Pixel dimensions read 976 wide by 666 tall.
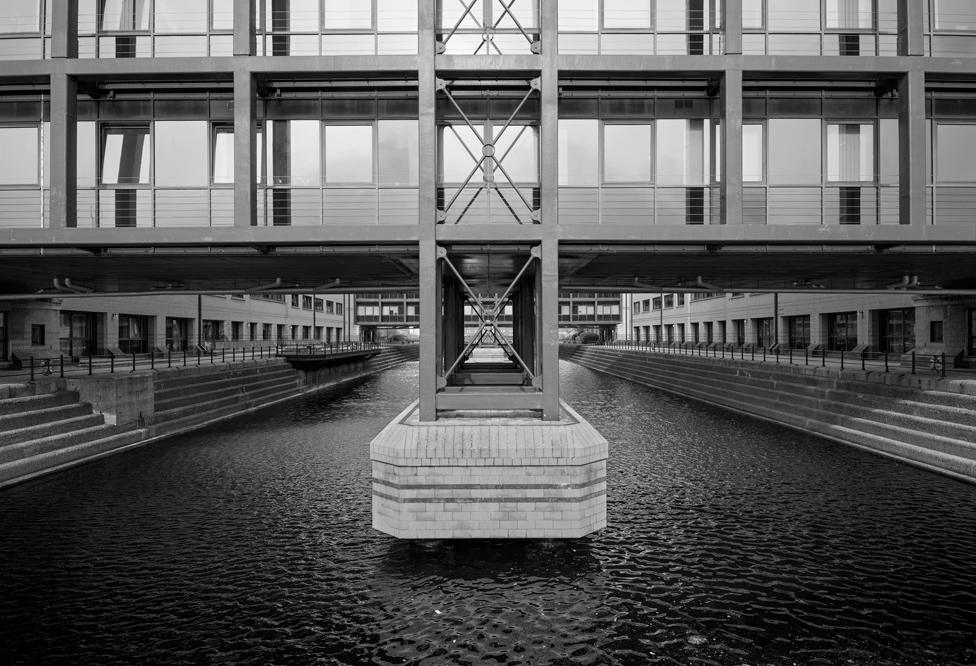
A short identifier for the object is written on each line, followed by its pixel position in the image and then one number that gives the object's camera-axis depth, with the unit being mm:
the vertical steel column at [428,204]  9375
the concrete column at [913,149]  10211
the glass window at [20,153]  11797
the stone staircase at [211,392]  18562
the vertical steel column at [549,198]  9422
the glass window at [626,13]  11523
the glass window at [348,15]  11523
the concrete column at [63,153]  10406
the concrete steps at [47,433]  12129
